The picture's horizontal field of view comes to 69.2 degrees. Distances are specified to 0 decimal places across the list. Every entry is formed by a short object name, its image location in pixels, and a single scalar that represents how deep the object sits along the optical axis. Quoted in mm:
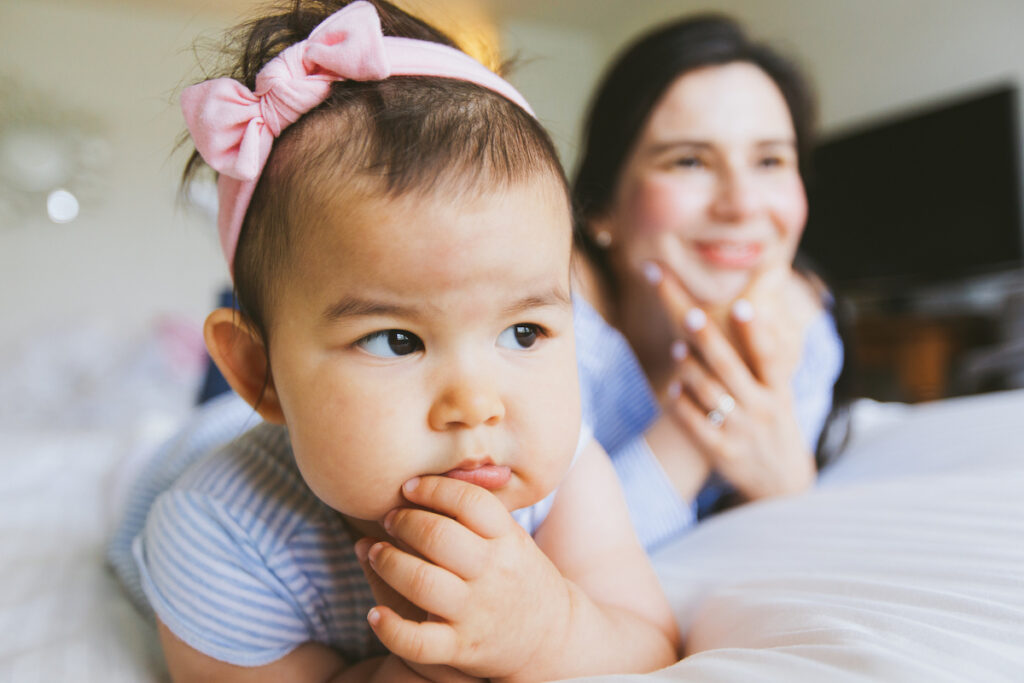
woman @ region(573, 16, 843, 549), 1075
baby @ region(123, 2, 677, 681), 485
